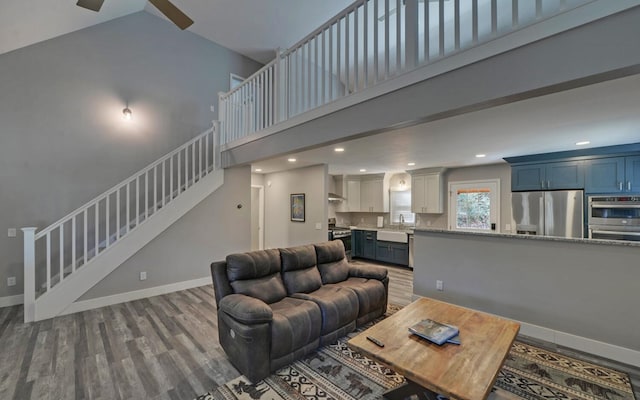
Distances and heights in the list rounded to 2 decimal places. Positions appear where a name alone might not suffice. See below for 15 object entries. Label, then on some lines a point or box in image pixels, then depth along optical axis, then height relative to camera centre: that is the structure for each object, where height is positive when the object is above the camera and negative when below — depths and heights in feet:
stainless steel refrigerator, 14.47 -0.66
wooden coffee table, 5.08 -3.40
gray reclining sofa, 7.46 -3.46
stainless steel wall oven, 12.78 -0.82
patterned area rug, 6.88 -4.97
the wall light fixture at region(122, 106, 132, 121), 16.29 +5.36
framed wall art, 20.85 -0.45
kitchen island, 8.54 -3.09
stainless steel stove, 23.35 -2.96
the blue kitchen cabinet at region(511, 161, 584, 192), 14.53 +1.43
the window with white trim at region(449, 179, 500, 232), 18.79 -0.30
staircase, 11.24 -1.76
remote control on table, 6.30 -3.34
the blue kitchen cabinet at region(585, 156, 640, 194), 13.01 +1.29
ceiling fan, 7.93 +5.87
